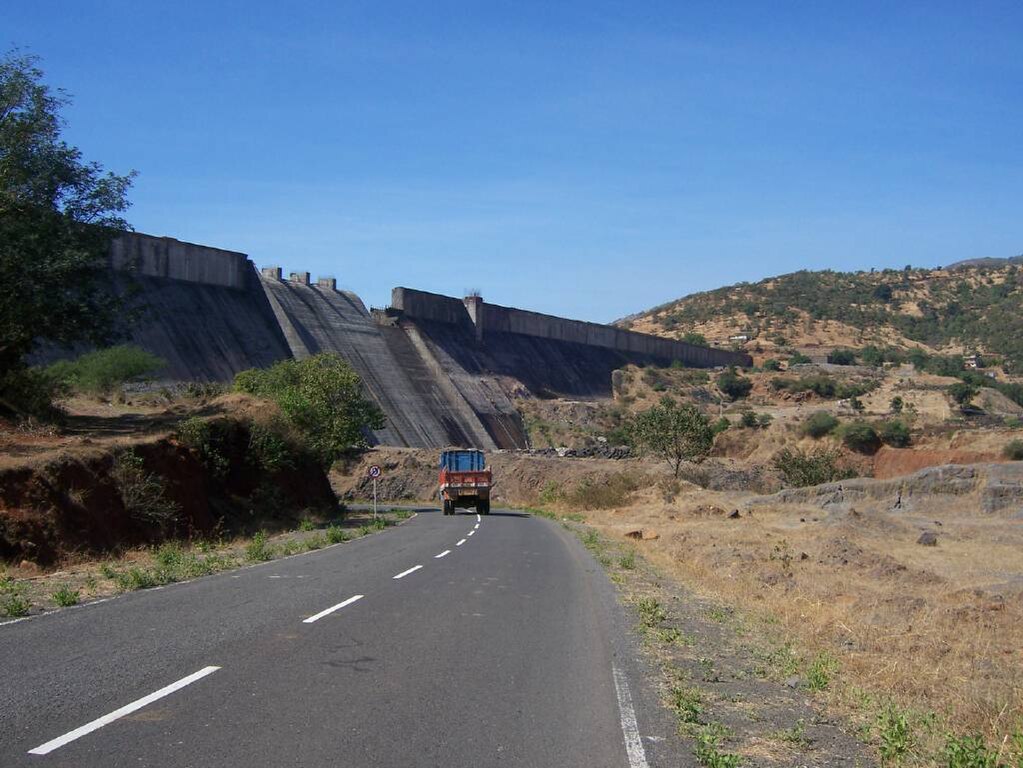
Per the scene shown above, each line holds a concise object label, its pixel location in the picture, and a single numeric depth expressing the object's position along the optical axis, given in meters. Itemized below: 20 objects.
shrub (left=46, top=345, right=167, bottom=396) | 42.09
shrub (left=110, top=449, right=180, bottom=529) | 22.62
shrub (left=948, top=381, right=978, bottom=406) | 79.06
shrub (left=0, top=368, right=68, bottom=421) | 25.66
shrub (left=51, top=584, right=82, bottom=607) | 11.99
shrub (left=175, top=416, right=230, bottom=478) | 28.34
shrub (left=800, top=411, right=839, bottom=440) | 70.44
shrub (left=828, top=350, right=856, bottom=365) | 116.00
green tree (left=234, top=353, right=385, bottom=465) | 38.91
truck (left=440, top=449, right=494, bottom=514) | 42.12
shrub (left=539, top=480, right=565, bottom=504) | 55.50
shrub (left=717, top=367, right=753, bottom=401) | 102.69
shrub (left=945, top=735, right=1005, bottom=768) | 5.95
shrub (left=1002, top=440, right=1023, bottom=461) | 52.38
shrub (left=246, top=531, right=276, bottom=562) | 19.00
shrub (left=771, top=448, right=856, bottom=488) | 53.38
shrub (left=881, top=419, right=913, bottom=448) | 65.62
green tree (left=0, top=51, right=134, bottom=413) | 25.22
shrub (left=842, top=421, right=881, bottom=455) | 65.94
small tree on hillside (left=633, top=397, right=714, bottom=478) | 54.28
